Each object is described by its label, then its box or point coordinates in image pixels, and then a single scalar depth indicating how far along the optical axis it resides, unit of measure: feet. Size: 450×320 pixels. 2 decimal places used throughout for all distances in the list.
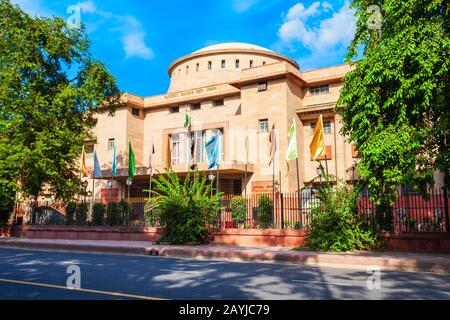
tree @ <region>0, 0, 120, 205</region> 78.02
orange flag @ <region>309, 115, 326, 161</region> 64.23
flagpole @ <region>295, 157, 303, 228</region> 57.52
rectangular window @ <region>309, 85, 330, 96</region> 106.52
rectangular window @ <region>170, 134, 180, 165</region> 121.72
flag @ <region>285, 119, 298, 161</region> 68.39
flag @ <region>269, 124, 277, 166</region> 81.85
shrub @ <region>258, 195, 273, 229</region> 61.05
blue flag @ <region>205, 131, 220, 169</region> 75.05
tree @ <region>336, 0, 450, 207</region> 39.81
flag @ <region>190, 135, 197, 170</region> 88.17
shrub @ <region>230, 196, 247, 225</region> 64.75
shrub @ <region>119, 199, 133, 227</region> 72.76
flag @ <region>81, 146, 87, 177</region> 89.53
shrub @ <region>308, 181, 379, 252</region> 48.01
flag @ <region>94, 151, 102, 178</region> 90.26
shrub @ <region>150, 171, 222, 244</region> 58.29
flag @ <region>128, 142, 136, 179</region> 83.83
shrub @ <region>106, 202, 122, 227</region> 74.10
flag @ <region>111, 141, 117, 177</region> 93.09
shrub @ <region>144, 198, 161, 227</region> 68.44
